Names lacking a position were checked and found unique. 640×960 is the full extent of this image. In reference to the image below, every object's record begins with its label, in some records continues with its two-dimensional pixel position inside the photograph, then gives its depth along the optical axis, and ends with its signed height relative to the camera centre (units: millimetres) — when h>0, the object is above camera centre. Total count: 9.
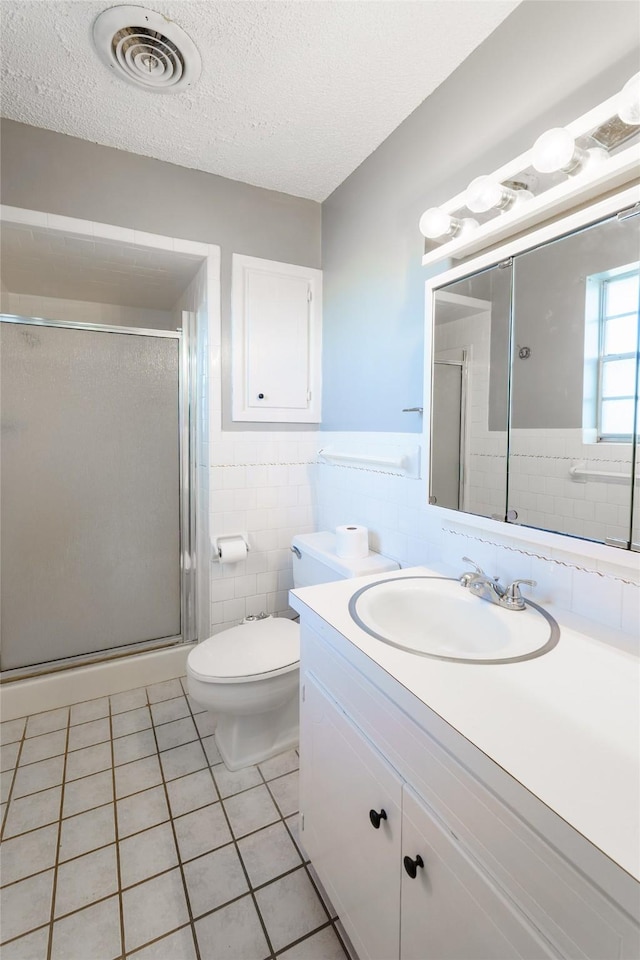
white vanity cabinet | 521 -611
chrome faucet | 1123 -362
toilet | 1602 -822
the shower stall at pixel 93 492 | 2098 -217
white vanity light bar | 909 +597
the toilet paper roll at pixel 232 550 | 2158 -486
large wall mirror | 948 +173
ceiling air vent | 1300 +1265
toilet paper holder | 2184 -445
